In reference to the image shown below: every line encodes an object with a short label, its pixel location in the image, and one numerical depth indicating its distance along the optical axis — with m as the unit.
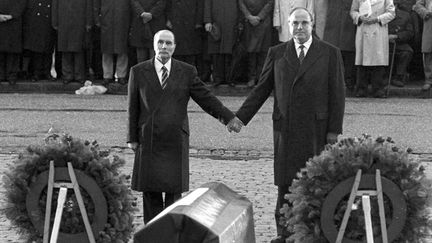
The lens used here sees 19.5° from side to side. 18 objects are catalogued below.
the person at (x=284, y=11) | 21.42
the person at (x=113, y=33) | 22.00
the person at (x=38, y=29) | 22.23
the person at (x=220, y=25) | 21.81
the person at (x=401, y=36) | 21.89
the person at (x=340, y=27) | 21.70
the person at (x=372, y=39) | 21.31
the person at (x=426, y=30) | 21.53
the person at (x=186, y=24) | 21.78
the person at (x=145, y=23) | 21.64
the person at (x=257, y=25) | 21.70
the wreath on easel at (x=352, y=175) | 9.62
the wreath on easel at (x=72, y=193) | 9.96
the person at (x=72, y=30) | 22.14
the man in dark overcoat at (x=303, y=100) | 11.39
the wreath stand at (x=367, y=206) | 9.36
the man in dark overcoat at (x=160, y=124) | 11.37
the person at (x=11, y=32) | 22.05
